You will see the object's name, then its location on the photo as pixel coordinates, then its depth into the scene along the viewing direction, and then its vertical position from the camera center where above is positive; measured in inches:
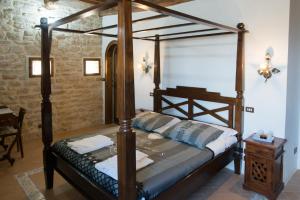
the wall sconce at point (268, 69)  122.4 +5.3
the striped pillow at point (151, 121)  149.0 -27.3
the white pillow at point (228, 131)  131.9 -29.6
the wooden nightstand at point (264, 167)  110.4 -43.0
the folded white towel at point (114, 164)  87.4 -34.2
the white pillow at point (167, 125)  144.5 -29.3
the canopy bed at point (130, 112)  65.8 -17.2
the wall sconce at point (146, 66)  191.8 +11.0
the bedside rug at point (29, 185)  114.6 -56.8
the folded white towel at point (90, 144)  112.8 -32.6
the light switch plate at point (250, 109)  133.3 -17.3
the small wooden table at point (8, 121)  147.9 -26.5
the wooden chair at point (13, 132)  150.1 -34.9
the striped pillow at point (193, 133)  122.3 -29.8
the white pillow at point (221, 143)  119.6 -34.2
